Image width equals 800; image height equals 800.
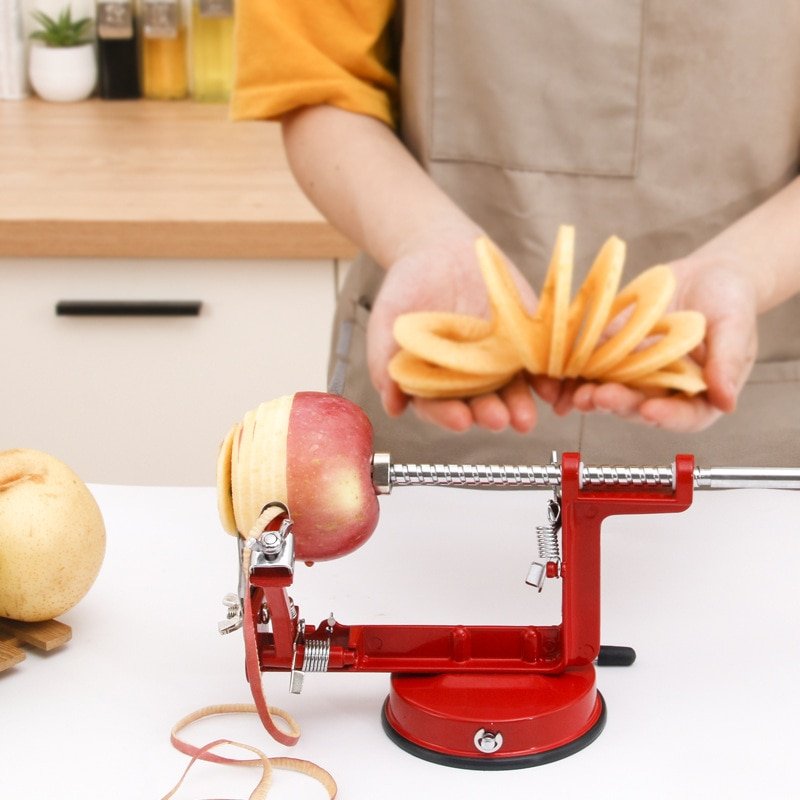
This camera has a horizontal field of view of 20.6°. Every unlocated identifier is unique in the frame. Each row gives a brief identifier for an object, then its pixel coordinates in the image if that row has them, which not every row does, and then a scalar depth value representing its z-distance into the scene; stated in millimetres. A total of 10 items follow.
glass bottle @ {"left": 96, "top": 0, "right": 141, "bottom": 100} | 2120
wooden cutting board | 1013
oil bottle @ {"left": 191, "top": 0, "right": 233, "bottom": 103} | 2123
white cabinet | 1589
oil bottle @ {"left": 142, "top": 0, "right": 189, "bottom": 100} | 2100
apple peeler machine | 950
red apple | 952
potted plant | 2132
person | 1173
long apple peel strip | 929
